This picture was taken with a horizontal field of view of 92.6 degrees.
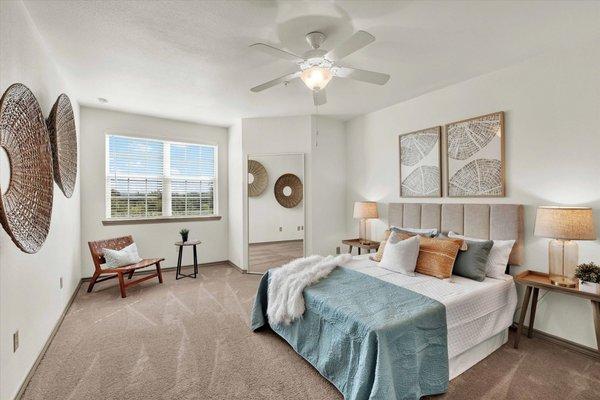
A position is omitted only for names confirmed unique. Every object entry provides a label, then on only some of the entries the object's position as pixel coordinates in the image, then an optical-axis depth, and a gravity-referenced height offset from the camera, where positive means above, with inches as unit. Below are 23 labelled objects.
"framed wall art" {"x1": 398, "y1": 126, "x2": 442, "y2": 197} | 140.9 +18.7
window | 181.5 +15.1
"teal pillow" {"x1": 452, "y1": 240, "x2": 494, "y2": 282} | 104.1 -22.8
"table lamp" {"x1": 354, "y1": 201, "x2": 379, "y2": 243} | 167.6 -6.2
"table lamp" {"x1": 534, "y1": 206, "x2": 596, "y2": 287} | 88.2 -10.9
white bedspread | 82.9 -32.9
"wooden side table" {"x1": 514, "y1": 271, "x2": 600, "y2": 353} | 87.0 -29.3
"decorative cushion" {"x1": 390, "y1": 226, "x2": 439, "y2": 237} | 126.5 -14.8
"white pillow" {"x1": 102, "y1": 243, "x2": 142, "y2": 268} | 149.2 -29.9
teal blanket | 66.2 -36.4
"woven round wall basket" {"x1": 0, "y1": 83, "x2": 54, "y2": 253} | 66.3 +8.7
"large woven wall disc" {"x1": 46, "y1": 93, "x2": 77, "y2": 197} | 105.3 +23.9
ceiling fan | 83.7 +41.3
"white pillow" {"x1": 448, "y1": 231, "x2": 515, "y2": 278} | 107.7 -22.9
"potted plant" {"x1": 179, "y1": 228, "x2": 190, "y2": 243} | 179.9 -21.3
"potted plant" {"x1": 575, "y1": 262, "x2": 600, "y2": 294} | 85.4 -23.9
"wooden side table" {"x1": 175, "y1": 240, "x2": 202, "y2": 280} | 177.2 -38.8
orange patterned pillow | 105.3 -21.7
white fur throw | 93.4 -29.1
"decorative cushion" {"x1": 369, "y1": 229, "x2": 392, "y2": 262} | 127.4 -24.6
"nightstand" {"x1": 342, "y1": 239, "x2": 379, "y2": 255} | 163.2 -26.4
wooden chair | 146.2 -34.6
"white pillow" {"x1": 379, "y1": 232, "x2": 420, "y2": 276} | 110.5 -22.4
